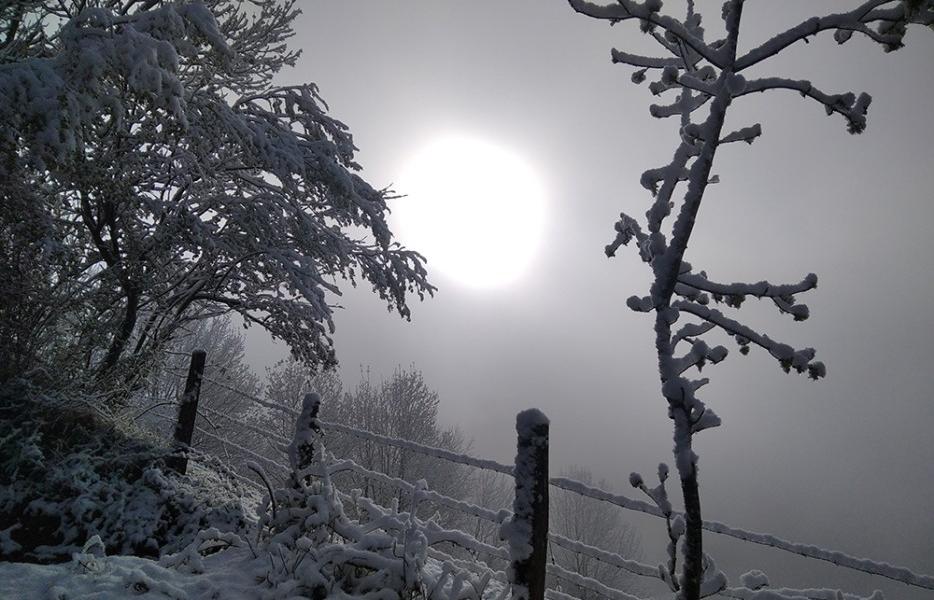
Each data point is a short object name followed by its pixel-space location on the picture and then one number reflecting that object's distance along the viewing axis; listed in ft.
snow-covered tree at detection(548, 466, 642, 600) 83.82
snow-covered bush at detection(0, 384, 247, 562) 12.96
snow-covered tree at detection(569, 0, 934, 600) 6.26
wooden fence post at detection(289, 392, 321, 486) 11.45
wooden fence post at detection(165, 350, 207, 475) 16.10
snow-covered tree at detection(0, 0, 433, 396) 13.07
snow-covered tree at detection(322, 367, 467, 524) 58.59
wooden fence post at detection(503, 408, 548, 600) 8.09
